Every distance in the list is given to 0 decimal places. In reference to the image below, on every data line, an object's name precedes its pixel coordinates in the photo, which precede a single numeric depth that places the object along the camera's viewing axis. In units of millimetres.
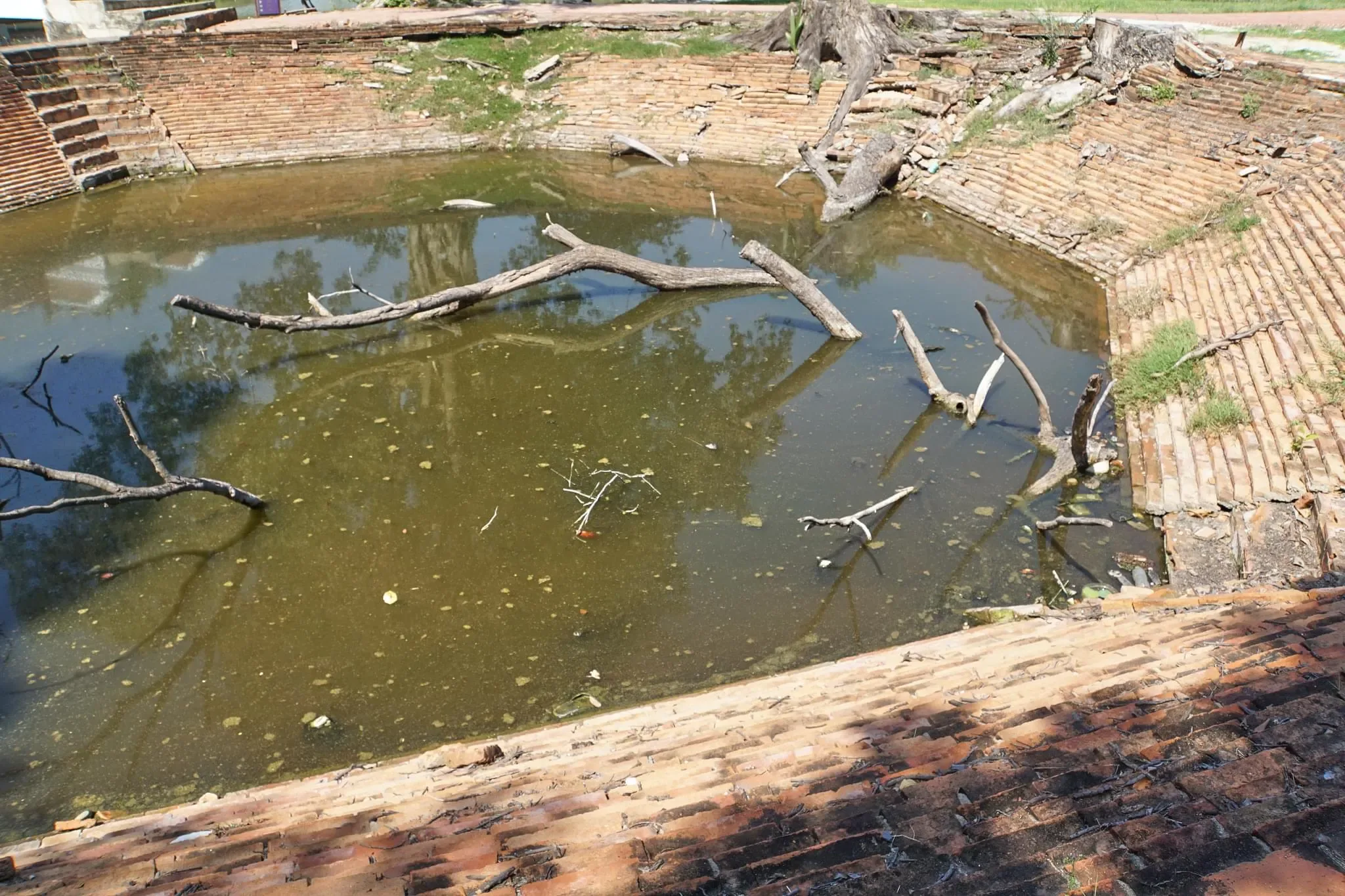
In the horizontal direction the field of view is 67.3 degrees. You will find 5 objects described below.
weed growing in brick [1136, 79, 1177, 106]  16844
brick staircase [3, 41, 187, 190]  19094
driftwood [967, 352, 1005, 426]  10406
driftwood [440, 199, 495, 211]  18031
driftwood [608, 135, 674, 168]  21062
